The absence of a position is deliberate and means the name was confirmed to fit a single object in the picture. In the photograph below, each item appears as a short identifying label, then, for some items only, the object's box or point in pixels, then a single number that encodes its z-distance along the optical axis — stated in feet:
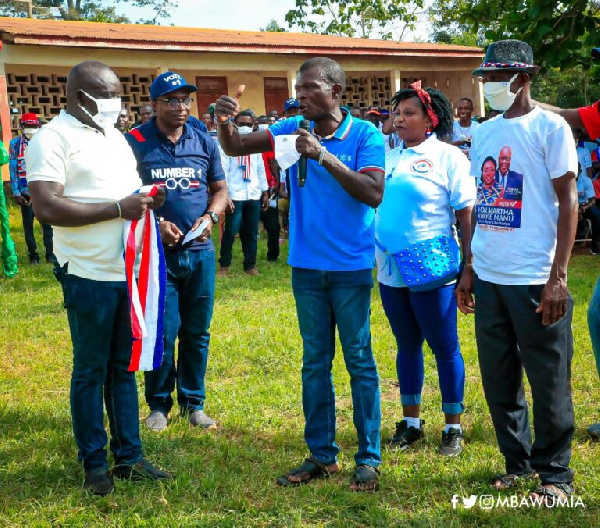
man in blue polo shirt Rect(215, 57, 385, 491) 13.73
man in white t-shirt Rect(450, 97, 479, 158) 41.78
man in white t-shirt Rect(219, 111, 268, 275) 37.19
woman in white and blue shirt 15.84
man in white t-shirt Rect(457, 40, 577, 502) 12.59
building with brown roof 54.80
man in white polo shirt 13.21
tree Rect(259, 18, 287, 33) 164.17
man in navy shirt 17.31
